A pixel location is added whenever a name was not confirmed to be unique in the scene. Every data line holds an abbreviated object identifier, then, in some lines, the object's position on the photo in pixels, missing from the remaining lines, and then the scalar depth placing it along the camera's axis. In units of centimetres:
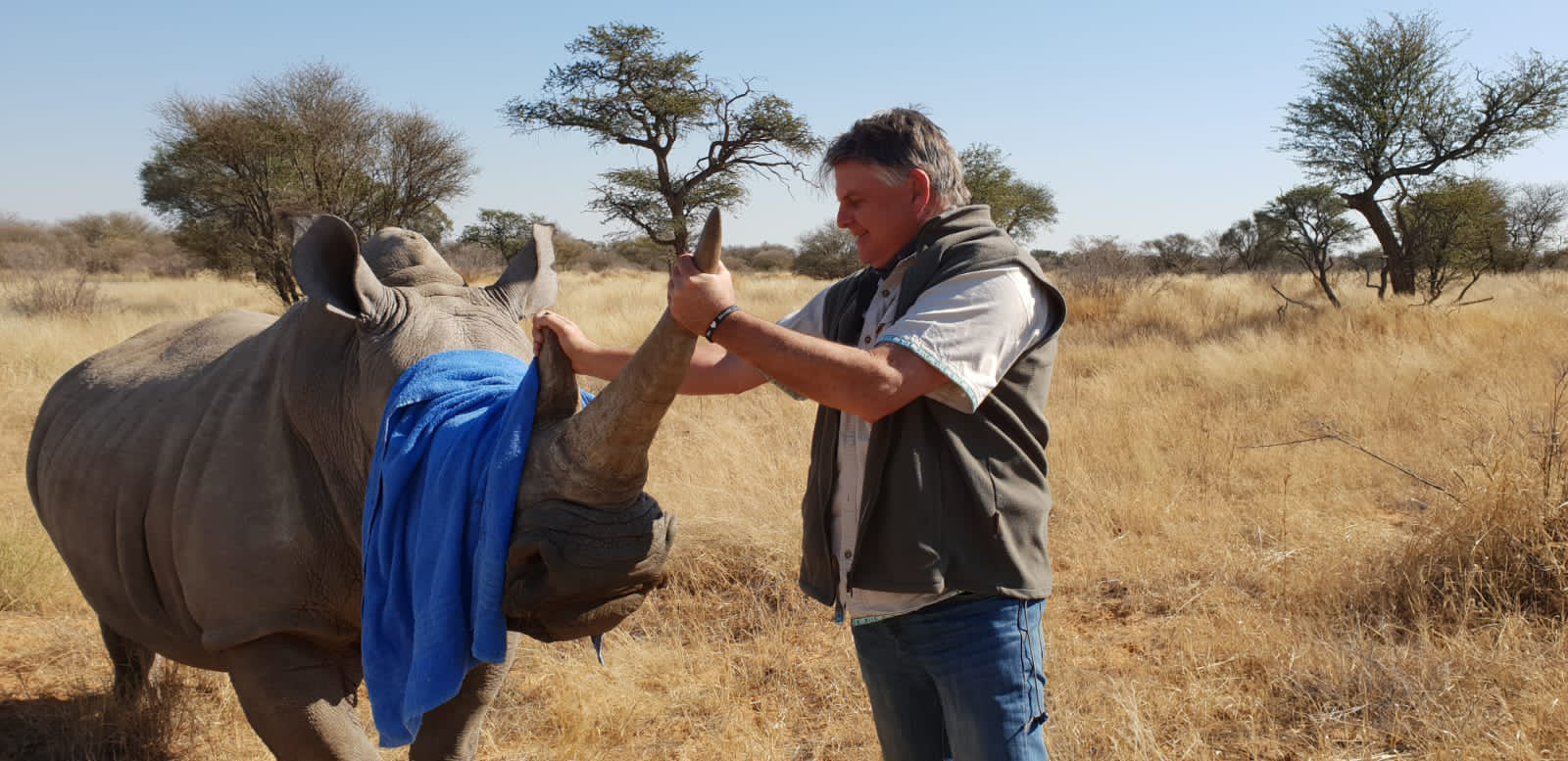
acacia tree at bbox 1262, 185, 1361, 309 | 1973
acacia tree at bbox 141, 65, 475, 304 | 1748
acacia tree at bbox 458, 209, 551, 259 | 3006
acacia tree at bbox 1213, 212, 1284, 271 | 4179
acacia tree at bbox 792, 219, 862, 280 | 3975
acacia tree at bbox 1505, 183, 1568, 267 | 3728
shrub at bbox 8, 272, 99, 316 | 1662
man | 192
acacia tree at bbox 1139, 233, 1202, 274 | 3772
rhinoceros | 197
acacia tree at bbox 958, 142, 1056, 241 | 2888
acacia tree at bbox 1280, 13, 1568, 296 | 1662
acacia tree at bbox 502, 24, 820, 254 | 2245
